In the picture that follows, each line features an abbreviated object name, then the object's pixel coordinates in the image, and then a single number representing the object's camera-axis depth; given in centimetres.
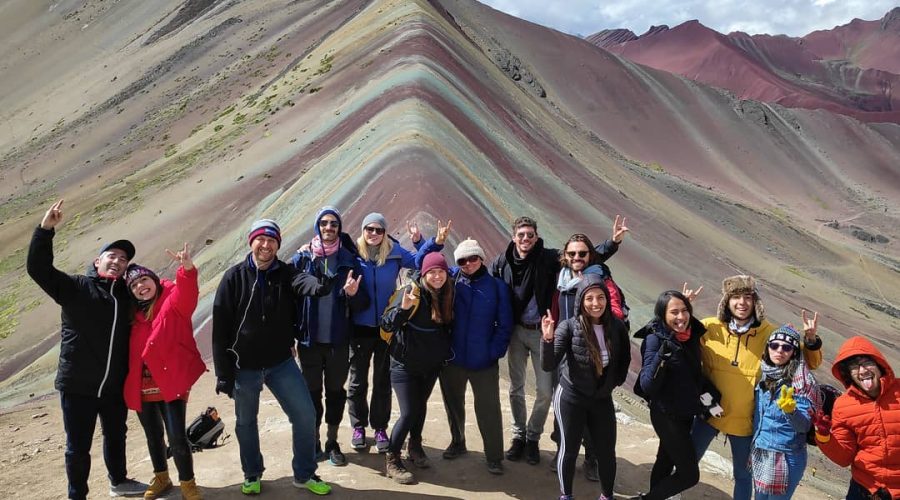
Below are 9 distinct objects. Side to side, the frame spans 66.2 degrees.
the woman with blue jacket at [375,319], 482
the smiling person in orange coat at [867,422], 351
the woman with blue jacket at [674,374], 400
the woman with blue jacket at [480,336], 462
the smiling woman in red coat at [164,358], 400
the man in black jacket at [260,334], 401
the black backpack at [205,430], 465
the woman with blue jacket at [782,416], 374
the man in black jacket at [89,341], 405
